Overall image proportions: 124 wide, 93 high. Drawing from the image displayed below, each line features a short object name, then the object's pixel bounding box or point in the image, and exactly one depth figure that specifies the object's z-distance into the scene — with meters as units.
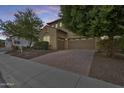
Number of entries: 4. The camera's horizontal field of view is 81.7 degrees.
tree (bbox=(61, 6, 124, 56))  4.23
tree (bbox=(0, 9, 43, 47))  11.44
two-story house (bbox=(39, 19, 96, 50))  12.40
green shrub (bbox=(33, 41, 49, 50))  12.10
